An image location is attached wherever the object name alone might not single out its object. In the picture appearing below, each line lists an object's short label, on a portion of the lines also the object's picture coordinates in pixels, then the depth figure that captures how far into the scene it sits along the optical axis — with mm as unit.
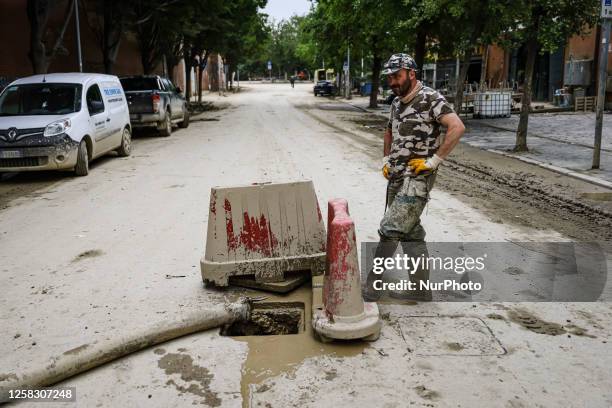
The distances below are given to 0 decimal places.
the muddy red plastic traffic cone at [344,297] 3826
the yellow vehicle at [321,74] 70125
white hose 3406
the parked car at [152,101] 16781
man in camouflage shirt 4250
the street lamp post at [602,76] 9727
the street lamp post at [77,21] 16953
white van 9930
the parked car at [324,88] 51656
